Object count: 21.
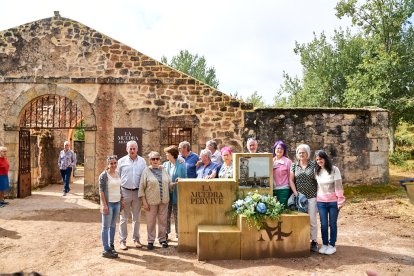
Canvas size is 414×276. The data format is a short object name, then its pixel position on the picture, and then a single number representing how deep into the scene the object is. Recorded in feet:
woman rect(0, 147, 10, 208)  31.12
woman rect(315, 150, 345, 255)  19.01
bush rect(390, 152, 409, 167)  59.73
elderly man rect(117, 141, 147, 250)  20.50
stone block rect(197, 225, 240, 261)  18.19
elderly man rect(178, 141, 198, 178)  22.57
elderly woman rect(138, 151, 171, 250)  20.27
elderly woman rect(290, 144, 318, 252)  19.61
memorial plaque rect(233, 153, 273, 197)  19.95
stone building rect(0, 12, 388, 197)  35.40
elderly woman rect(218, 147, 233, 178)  21.22
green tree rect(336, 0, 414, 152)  60.95
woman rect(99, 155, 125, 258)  18.81
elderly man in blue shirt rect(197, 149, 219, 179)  21.95
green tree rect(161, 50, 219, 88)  121.39
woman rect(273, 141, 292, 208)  20.40
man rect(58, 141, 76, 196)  40.71
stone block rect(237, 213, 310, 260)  18.39
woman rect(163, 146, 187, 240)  21.61
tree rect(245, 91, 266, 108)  130.52
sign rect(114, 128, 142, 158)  35.14
